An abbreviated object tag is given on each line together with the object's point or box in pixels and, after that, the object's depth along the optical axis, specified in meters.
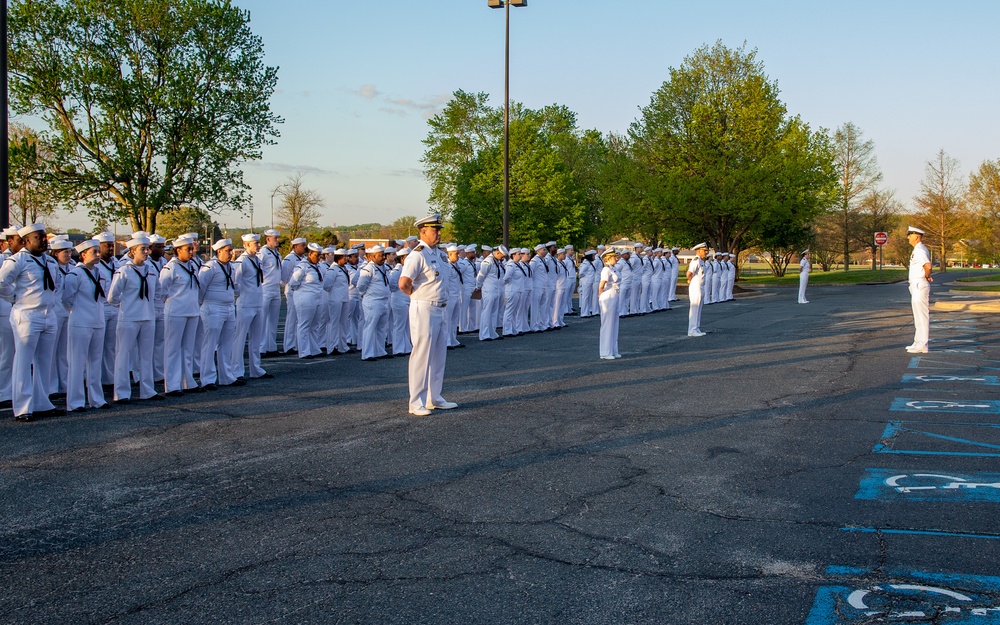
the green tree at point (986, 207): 49.22
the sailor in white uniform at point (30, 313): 9.12
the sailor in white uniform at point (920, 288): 14.54
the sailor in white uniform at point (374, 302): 14.81
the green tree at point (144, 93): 26.75
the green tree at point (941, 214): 52.59
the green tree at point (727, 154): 38.44
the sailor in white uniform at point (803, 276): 29.17
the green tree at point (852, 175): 58.19
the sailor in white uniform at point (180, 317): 10.83
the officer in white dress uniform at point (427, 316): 9.38
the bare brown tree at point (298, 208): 54.38
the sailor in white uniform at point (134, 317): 10.25
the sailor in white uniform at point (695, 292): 18.08
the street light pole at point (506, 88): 24.31
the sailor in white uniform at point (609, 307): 14.08
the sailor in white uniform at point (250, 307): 12.30
